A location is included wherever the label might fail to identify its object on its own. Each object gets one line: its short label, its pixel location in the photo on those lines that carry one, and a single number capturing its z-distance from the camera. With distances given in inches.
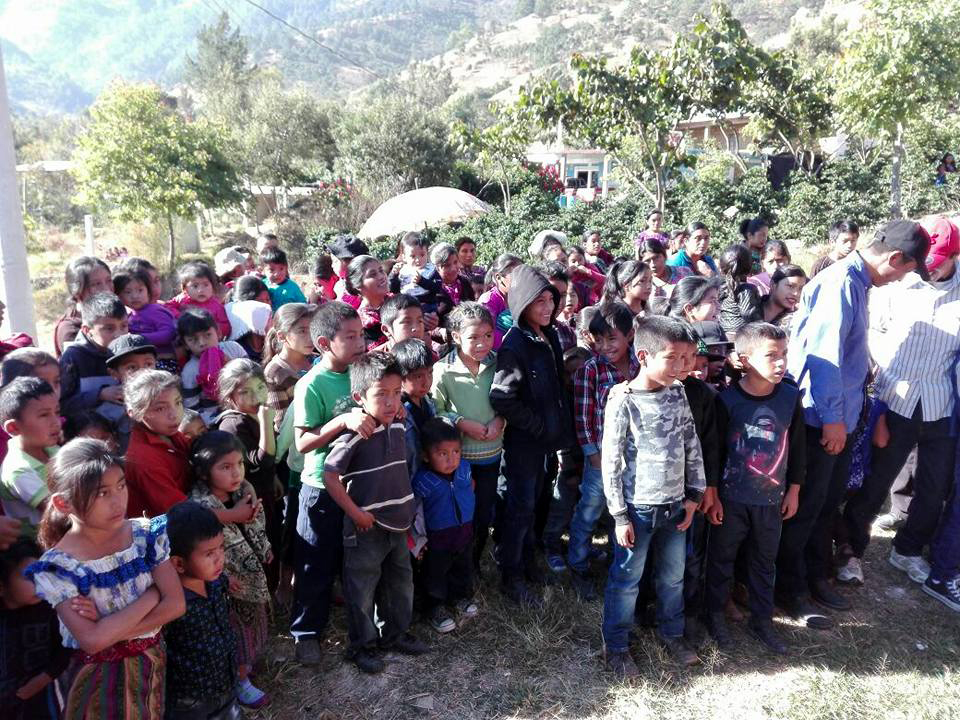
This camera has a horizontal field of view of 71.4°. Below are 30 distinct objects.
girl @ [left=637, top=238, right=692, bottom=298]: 212.8
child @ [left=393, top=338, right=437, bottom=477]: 116.1
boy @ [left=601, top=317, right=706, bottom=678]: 105.5
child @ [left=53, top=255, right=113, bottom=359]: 145.1
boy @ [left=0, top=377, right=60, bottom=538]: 94.3
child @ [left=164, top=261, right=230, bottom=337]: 167.8
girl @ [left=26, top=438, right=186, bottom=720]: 75.9
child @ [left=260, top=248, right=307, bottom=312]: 200.7
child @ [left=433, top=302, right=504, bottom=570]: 121.9
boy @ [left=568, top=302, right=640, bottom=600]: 128.5
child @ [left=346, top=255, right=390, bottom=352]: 160.6
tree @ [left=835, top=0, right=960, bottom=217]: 448.8
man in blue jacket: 118.4
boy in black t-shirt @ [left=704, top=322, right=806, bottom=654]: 112.7
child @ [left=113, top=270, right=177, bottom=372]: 147.3
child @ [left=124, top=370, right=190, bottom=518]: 95.7
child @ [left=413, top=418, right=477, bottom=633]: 117.0
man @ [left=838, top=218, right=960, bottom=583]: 134.6
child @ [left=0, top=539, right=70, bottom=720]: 83.9
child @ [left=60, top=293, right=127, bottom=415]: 122.7
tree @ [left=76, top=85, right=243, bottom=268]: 636.7
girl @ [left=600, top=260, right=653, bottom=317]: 172.1
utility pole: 177.0
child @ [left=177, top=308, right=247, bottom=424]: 134.7
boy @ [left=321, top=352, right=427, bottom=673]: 102.7
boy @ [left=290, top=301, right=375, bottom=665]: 106.9
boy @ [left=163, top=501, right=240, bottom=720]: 87.1
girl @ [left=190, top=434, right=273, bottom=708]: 98.8
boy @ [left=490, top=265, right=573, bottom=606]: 121.5
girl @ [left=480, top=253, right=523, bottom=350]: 163.9
